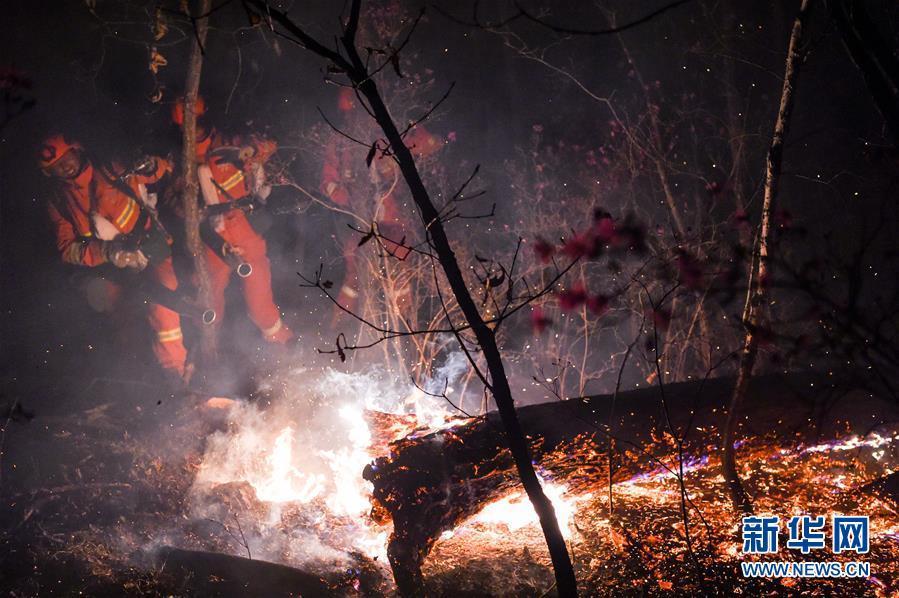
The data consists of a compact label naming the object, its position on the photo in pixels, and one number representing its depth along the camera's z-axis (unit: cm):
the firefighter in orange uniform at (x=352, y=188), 2064
